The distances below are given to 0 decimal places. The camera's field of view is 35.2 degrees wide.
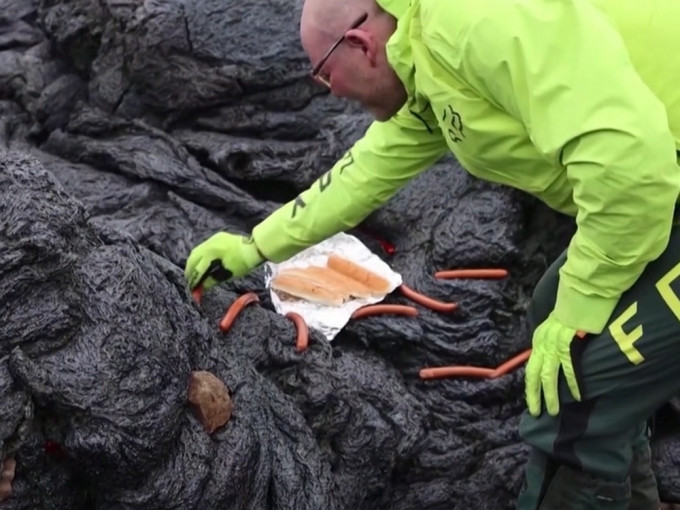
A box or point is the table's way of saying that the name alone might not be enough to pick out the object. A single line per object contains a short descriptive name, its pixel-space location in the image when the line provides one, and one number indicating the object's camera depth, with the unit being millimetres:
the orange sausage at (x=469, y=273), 3219
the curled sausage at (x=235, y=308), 2770
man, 1952
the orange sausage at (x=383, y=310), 3055
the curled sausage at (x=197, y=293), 2796
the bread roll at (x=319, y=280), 3117
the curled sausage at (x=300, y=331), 2797
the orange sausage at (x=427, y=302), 3143
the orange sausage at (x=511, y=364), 3109
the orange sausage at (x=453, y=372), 3031
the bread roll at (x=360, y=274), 3166
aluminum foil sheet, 3023
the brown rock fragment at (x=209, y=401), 2352
